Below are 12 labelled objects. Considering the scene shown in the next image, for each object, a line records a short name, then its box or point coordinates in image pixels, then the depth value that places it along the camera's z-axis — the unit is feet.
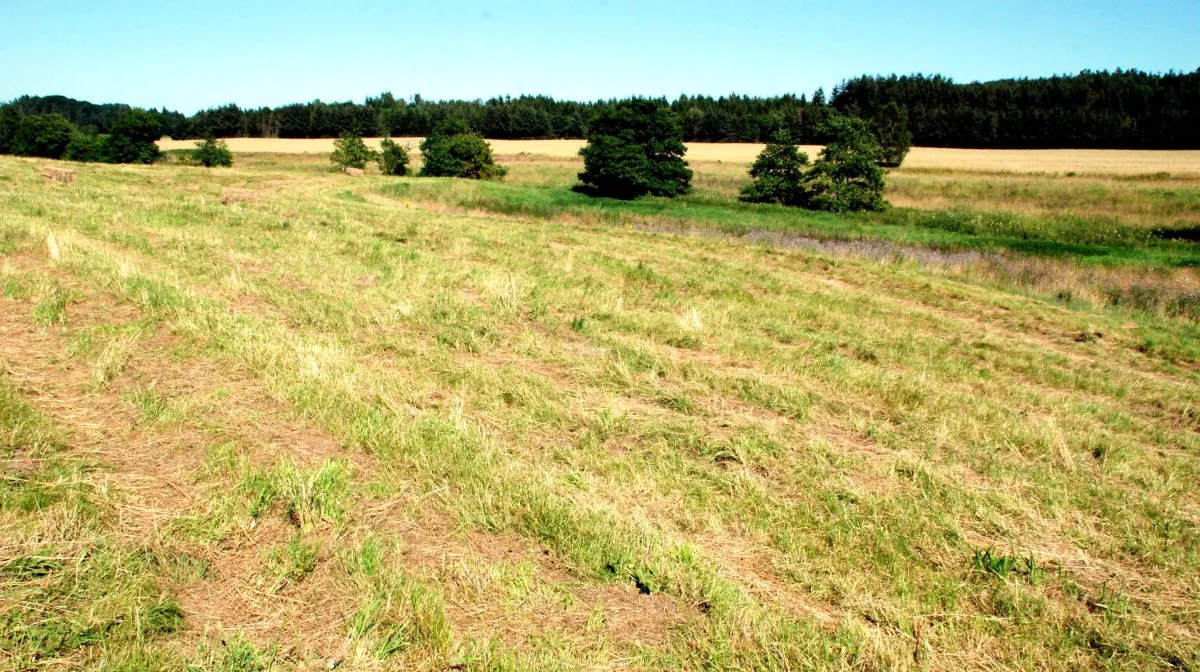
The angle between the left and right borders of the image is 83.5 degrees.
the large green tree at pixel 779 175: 158.40
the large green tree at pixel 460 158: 196.03
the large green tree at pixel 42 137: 223.92
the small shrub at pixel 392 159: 216.13
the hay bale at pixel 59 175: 80.12
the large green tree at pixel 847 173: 146.72
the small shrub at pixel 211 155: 215.10
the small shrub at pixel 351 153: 226.38
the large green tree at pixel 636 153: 164.35
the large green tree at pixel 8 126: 233.35
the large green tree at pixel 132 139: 204.85
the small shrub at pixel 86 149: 209.56
